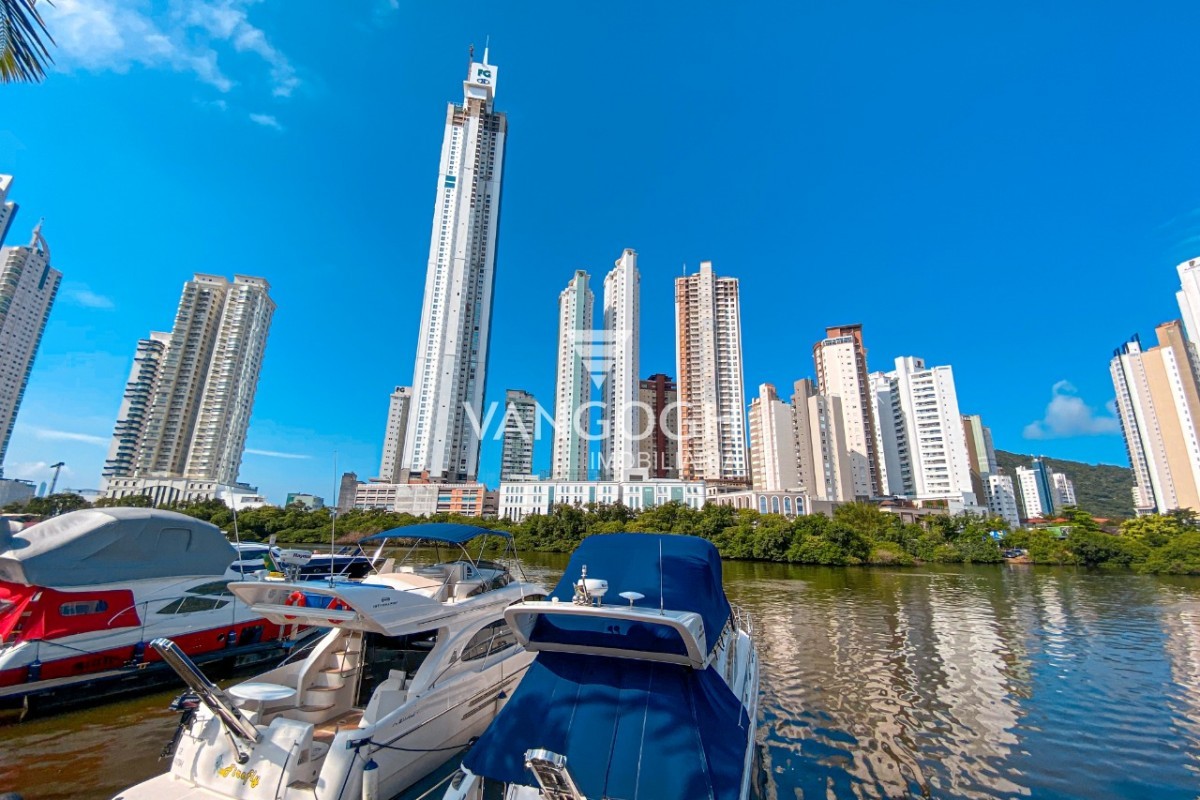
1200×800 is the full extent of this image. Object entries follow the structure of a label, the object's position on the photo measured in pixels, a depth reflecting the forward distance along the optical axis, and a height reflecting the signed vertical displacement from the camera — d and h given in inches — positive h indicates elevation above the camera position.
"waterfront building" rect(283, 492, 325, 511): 3815.9 +141.6
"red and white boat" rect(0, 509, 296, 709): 339.3 -75.0
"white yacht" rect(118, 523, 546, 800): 189.2 -85.8
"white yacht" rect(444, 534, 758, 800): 156.0 -64.8
